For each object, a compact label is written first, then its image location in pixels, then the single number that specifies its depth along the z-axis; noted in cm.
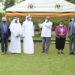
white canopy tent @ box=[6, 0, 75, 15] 793
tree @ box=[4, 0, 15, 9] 2027
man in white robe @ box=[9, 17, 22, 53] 712
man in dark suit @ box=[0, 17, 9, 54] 704
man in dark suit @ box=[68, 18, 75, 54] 705
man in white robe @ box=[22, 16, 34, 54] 718
